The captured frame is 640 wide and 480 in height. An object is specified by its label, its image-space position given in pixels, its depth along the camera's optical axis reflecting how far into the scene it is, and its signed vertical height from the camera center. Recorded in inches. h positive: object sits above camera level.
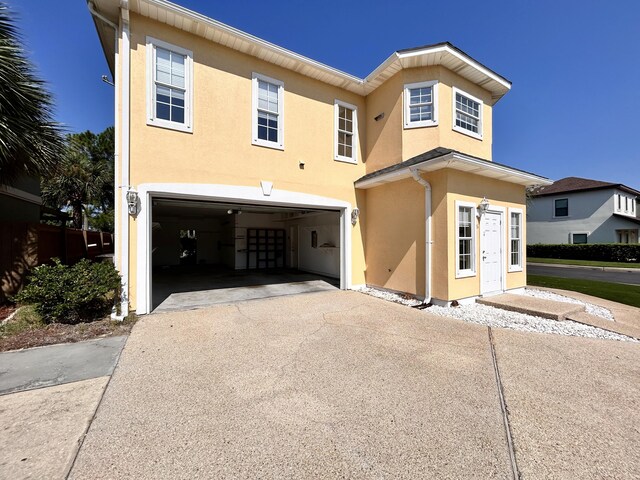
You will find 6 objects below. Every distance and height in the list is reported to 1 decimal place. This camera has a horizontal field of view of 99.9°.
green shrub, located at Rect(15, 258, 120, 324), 206.5 -38.5
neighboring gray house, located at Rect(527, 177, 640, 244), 896.3 +93.2
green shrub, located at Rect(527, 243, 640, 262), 783.5 -39.9
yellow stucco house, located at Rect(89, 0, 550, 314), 247.6 +104.7
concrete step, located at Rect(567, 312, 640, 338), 209.1 -71.2
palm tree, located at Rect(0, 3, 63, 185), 212.1 +105.7
